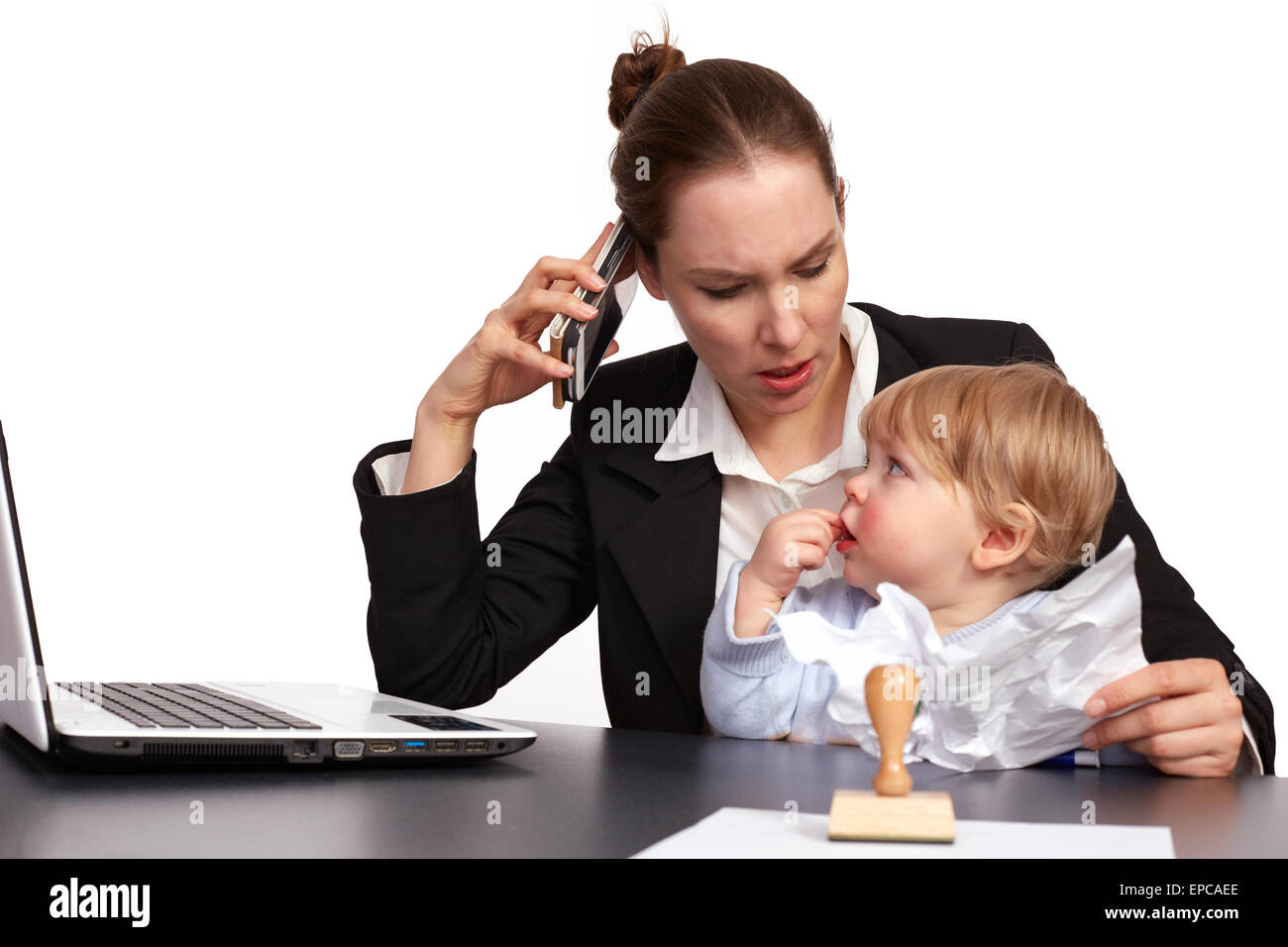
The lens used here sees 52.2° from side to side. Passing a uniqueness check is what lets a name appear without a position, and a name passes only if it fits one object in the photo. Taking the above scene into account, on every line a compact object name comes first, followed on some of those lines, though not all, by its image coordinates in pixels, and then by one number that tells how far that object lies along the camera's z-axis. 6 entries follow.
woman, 1.63
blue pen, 1.21
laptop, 0.98
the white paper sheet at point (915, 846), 0.77
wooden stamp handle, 0.90
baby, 1.40
